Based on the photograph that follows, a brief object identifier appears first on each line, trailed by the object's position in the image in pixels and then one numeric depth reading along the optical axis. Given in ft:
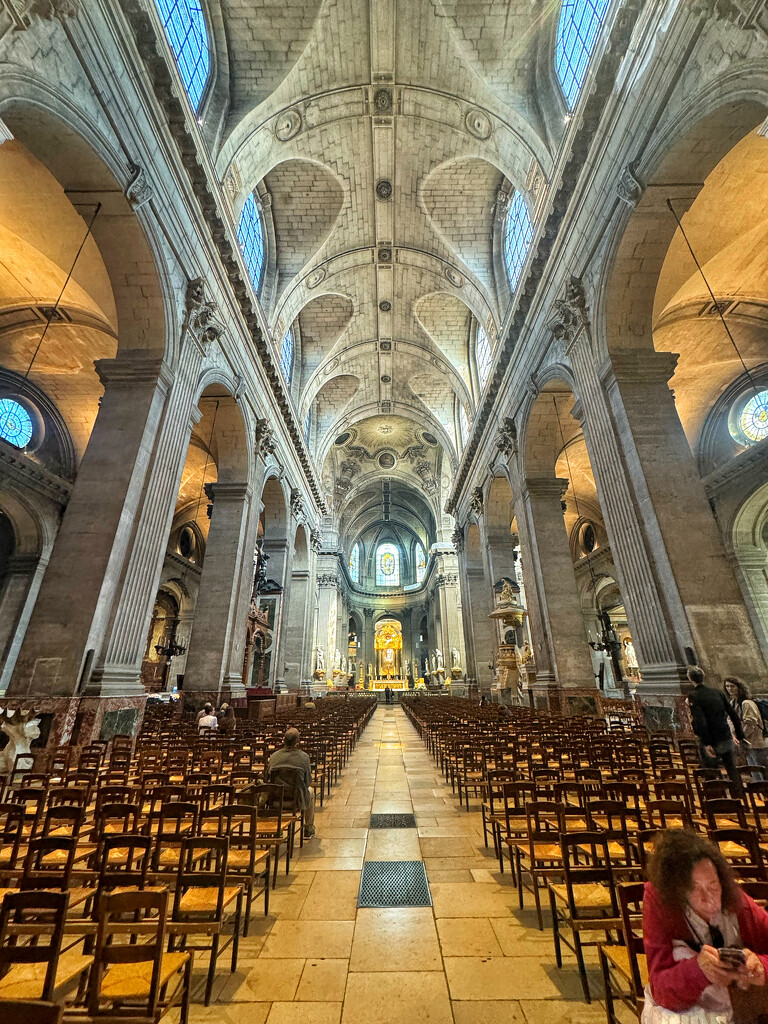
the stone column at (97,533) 22.95
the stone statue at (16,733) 19.47
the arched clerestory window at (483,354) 66.90
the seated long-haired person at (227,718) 31.89
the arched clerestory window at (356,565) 156.25
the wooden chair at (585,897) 7.37
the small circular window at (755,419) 48.32
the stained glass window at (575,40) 33.12
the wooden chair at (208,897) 7.23
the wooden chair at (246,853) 9.18
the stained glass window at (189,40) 32.83
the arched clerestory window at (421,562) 150.47
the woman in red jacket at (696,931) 4.39
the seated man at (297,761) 14.60
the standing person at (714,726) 15.19
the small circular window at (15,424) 50.16
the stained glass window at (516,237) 48.55
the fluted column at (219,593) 40.60
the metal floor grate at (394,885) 10.30
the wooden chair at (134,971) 5.47
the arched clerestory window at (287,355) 68.74
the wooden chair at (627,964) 5.63
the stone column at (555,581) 40.60
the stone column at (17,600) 48.01
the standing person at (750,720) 15.88
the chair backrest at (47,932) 5.03
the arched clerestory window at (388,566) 160.97
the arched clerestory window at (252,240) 50.47
